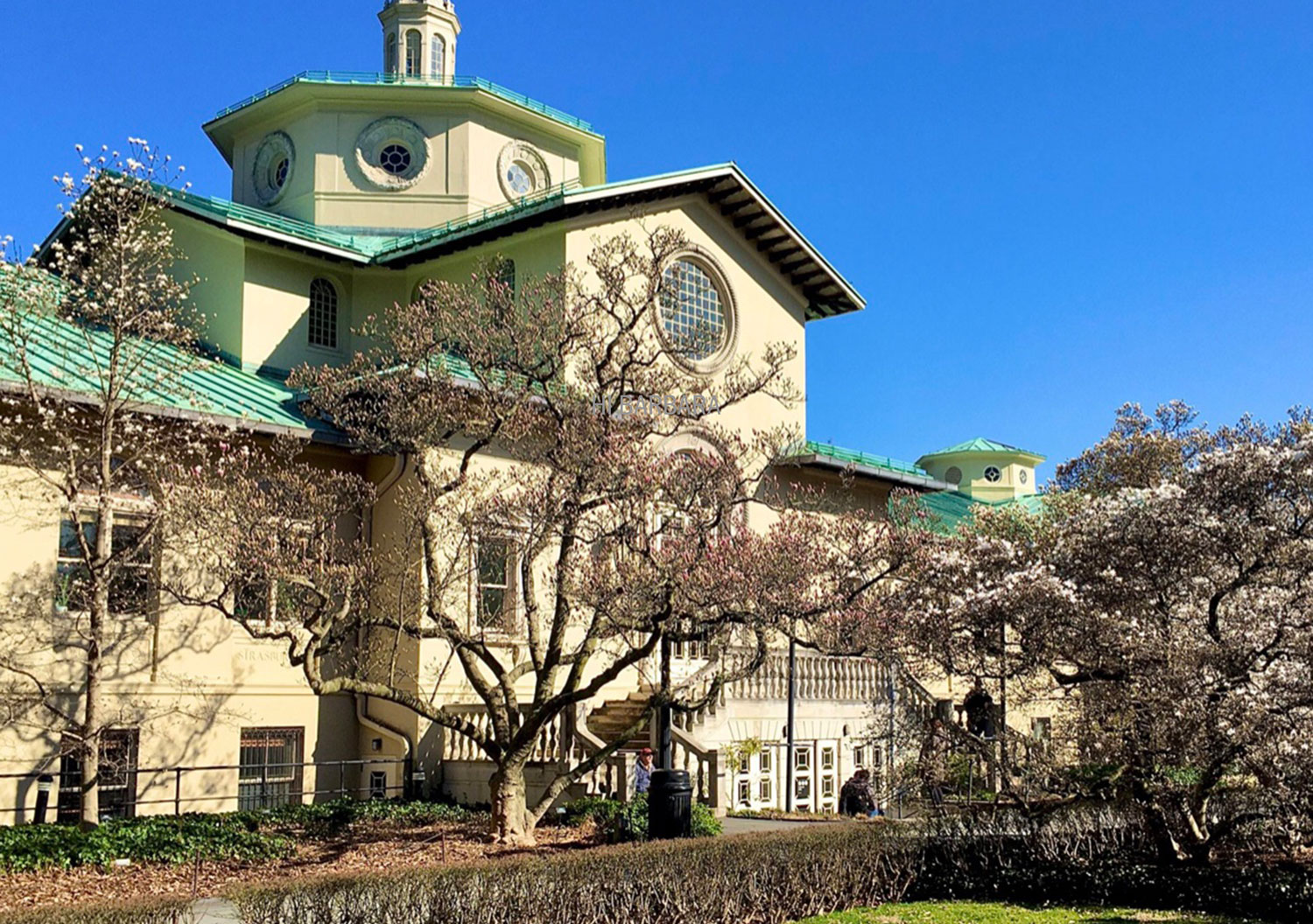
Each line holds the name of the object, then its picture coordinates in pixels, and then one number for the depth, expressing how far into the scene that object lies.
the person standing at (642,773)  20.17
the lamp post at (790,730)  23.23
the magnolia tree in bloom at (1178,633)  15.44
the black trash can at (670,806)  16.28
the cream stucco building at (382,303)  20.61
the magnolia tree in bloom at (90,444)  17.61
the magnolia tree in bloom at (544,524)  17.20
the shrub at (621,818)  18.00
